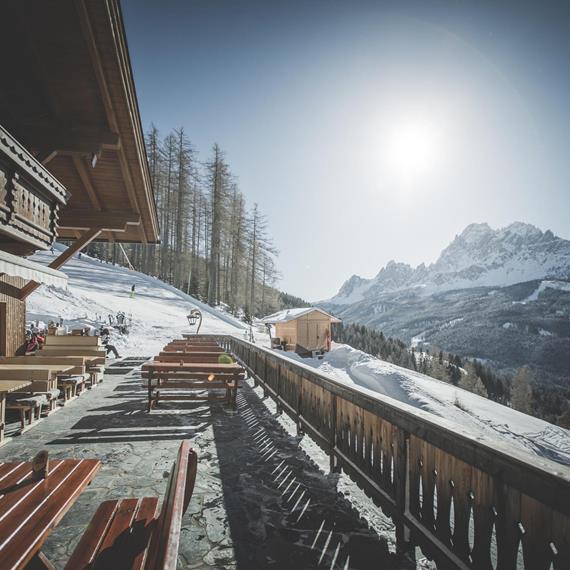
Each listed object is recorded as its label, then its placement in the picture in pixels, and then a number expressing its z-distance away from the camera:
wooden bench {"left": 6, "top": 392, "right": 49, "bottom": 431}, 5.38
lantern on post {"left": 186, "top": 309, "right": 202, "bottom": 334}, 23.82
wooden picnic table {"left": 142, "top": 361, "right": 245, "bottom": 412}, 6.87
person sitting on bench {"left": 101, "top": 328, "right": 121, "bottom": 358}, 14.64
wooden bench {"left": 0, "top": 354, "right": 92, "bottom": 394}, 7.24
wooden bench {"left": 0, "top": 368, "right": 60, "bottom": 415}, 5.74
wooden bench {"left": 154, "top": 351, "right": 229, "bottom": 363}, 8.16
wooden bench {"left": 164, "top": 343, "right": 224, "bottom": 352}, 10.26
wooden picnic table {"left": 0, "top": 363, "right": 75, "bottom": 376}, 5.86
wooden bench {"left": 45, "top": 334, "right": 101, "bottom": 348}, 9.92
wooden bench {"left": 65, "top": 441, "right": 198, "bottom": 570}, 1.39
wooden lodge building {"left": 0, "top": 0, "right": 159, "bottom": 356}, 3.54
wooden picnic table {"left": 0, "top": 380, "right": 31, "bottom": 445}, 4.81
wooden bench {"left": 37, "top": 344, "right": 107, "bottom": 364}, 8.73
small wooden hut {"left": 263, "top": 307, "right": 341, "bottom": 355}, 34.19
